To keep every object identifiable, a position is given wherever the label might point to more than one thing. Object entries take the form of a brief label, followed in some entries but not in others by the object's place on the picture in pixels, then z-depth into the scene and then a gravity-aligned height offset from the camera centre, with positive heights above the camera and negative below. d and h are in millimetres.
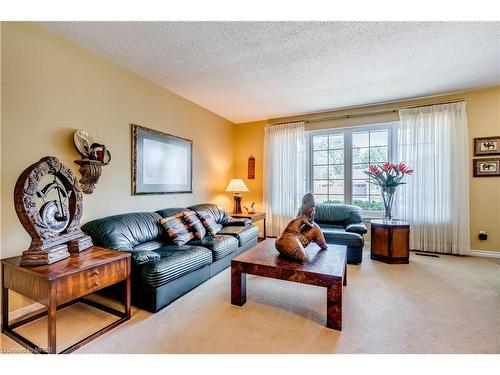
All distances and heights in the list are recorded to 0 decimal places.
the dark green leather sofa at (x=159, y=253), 2029 -695
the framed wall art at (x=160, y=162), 2998 +363
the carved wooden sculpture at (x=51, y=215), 1518 -199
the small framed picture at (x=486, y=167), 3516 +310
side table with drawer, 1429 -645
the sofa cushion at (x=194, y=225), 2979 -493
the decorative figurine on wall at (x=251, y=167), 5202 +457
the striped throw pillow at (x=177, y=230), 2779 -522
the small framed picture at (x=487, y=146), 3502 +640
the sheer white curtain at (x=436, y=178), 3641 +147
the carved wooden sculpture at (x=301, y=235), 2139 -473
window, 4254 +520
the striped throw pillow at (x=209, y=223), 3184 -507
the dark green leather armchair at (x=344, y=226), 3236 -635
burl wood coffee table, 1776 -700
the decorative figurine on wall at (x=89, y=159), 2334 +296
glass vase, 3541 -215
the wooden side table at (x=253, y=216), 4272 -542
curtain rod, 3834 +1365
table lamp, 4578 -34
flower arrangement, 3469 +138
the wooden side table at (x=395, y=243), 3303 -802
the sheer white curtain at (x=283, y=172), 4734 +316
